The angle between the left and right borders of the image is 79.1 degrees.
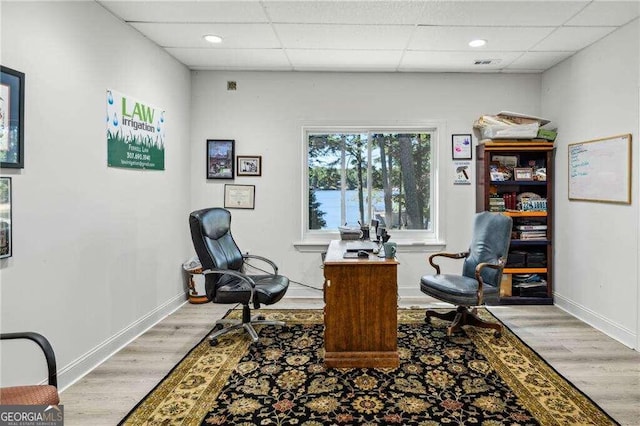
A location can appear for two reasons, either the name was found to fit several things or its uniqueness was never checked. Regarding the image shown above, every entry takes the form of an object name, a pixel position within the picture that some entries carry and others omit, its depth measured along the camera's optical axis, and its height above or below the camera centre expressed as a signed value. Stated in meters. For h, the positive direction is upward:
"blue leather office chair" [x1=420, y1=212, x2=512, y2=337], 3.27 -0.64
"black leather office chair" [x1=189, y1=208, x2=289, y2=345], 3.16 -0.62
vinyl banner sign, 3.03 +0.64
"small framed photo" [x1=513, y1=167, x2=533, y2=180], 4.37 +0.39
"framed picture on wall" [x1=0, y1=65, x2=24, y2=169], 2.03 +0.48
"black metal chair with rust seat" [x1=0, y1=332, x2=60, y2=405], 1.50 -0.74
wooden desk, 2.76 -0.72
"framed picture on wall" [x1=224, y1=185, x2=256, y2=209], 4.60 +0.14
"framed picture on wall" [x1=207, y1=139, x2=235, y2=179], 4.56 +0.62
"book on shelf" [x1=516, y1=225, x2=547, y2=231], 4.36 -0.21
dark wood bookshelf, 4.28 -0.05
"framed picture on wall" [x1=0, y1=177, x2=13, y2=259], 2.02 -0.07
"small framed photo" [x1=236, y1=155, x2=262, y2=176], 4.59 +0.53
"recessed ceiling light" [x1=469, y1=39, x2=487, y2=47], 3.56 +1.54
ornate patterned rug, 2.18 -1.16
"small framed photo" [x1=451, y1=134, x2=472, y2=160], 4.56 +0.72
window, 4.74 +0.40
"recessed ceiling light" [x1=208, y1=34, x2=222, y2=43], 3.49 +1.55
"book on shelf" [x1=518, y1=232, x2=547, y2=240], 4.34 -0.31
